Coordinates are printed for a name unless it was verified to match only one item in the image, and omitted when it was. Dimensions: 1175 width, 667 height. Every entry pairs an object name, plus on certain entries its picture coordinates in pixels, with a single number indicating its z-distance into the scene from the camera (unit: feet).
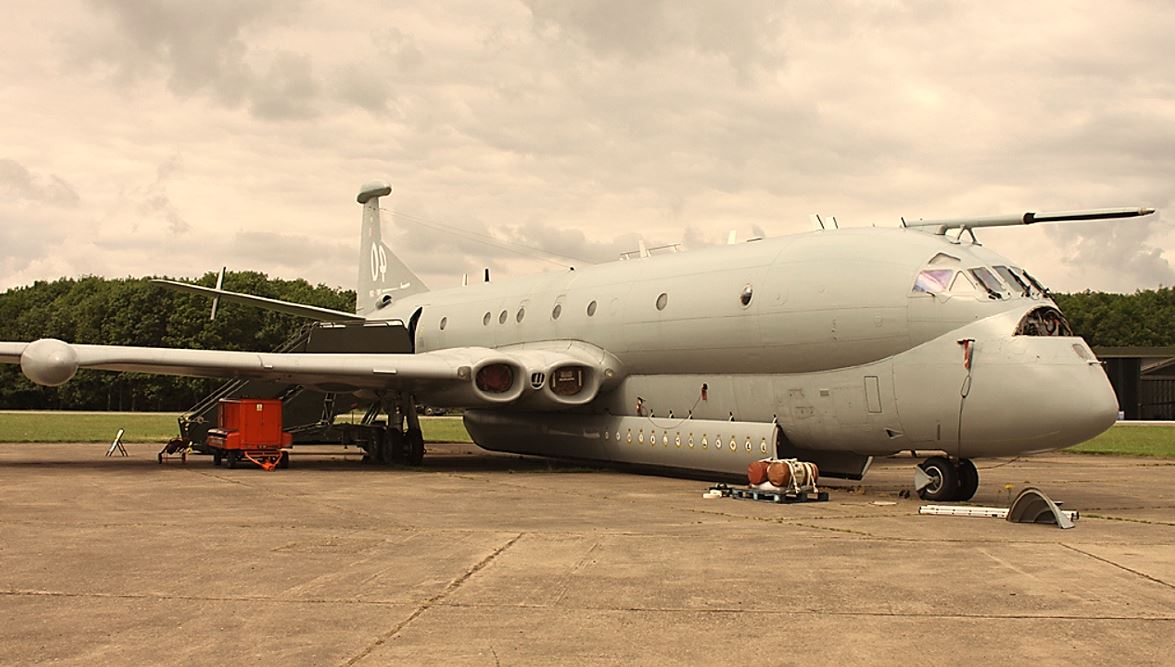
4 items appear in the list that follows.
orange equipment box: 64.34
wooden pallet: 45.55
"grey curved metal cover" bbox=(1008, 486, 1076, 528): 38.27
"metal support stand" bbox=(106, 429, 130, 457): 74.54
